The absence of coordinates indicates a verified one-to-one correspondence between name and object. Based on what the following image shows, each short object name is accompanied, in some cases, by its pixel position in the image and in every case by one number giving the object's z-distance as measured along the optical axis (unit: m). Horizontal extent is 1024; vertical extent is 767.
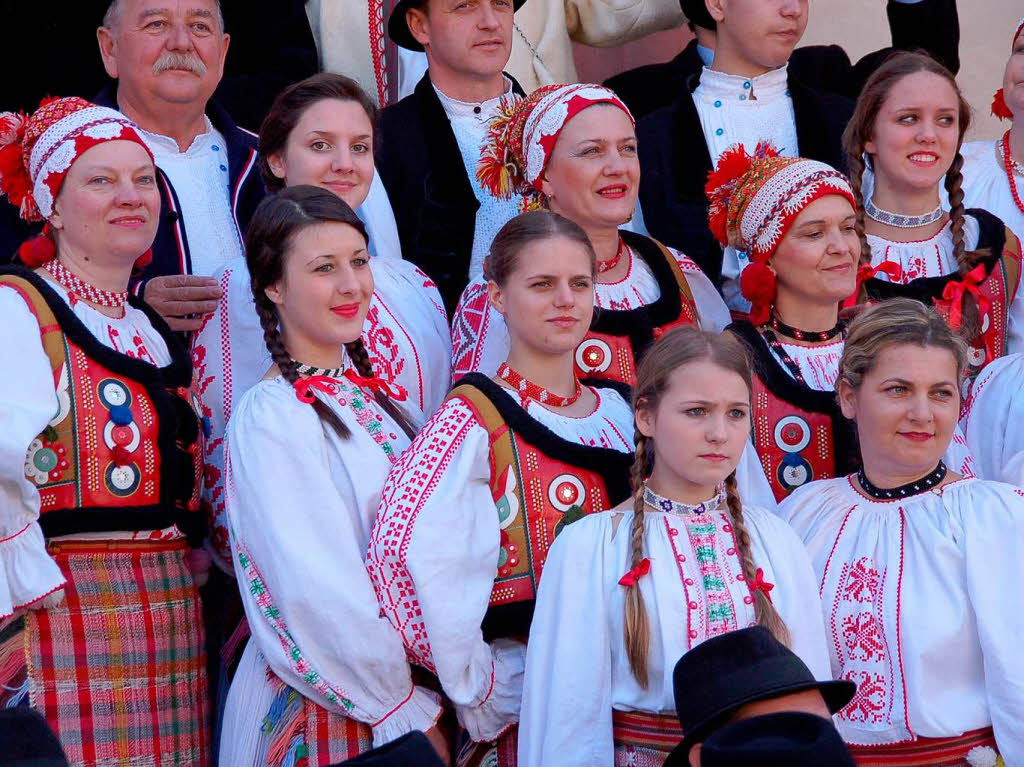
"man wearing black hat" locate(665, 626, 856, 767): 5.30
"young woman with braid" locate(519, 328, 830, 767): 7.02
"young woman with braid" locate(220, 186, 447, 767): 7.21
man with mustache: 9.37
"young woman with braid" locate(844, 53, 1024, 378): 9.05
